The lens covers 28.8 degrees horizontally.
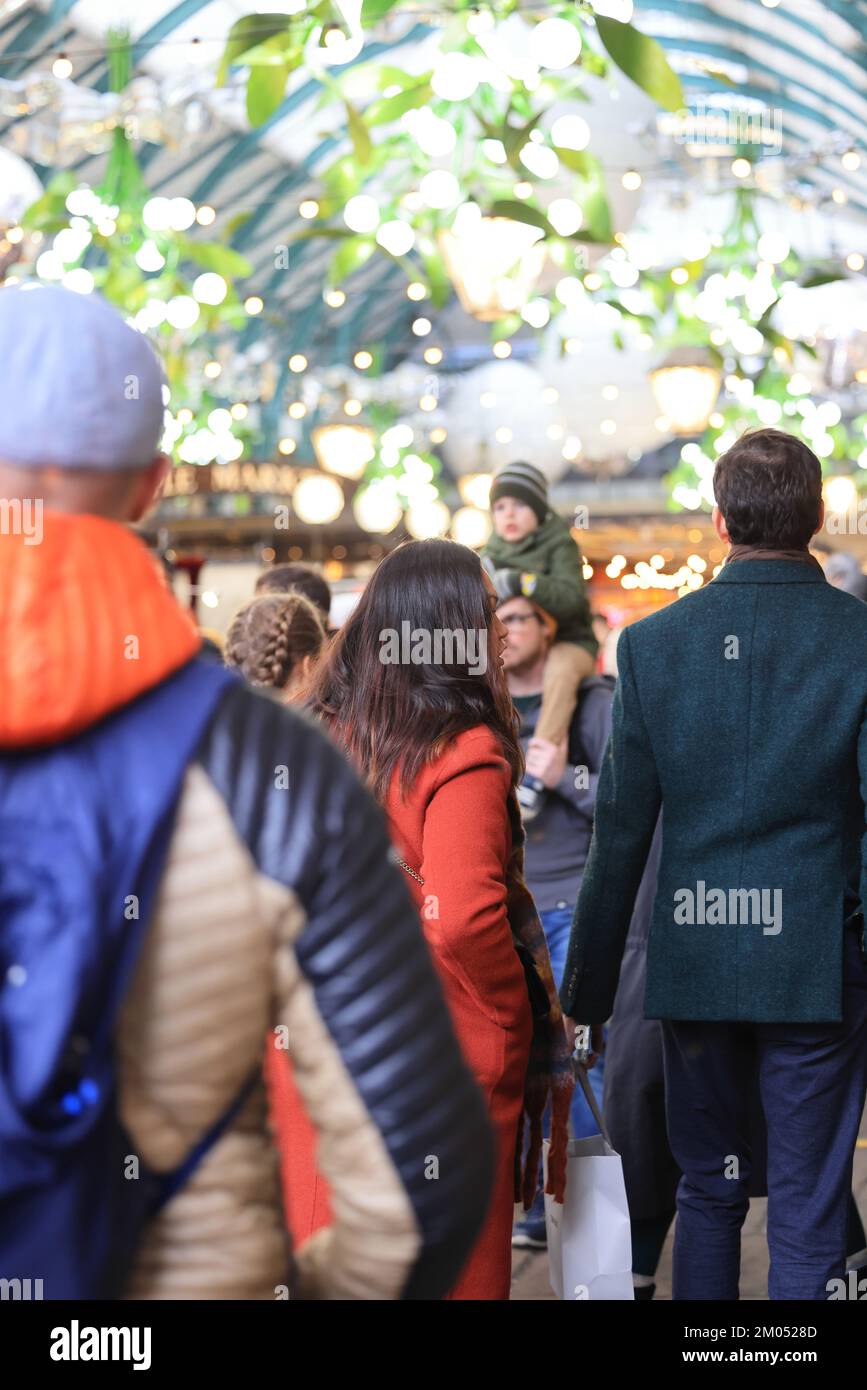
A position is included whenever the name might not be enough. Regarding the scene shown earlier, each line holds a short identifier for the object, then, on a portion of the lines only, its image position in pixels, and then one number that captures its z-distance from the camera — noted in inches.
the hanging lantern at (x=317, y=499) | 432.5
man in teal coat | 103.0
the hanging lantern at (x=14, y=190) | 181.2
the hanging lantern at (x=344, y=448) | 435.2
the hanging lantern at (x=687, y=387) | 301.7
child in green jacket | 151.1
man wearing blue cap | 43.3
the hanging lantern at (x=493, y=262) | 210.2
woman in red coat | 89.5
